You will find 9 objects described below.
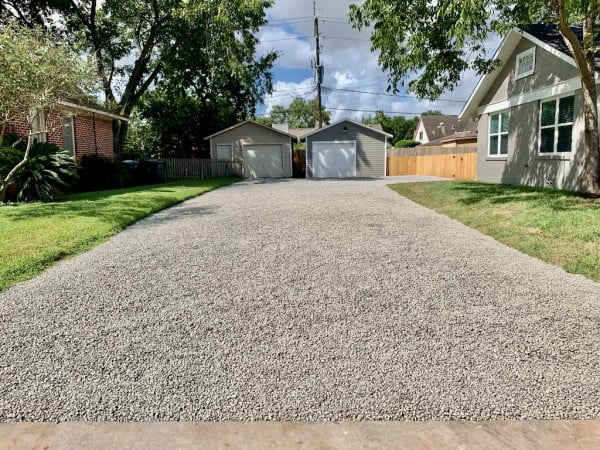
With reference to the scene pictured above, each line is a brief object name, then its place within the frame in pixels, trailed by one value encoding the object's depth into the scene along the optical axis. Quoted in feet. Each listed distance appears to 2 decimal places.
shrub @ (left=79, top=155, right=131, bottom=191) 50.94
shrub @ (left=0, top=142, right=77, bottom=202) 35.12
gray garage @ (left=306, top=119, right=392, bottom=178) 86.69
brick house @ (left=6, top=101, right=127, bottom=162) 40.91
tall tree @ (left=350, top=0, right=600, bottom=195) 28.68
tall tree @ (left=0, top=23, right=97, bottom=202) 30.37
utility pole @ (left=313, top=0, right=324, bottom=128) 96.63
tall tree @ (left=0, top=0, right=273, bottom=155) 59.88
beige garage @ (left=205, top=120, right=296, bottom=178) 88.17
